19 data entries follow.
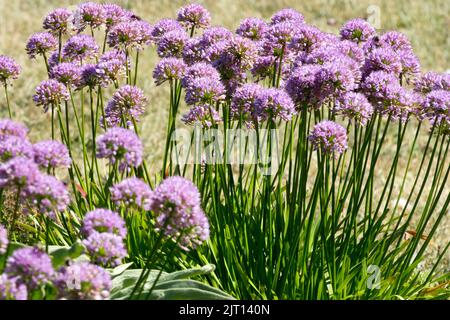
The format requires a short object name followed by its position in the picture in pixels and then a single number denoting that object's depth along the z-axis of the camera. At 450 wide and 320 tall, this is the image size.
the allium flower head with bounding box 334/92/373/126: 5.37
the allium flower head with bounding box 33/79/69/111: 5.92
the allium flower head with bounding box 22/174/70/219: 3.84
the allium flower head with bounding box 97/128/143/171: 4.04
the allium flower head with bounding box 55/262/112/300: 3.85
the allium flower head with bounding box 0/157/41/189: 3.78
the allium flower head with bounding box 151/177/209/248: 3.93
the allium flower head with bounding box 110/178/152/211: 4.04
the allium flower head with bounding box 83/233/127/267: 3.96
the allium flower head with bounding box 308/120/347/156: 5.09
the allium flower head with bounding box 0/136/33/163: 4.05
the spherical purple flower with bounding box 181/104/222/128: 5.87
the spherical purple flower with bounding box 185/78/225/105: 5.56
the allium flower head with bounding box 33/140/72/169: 4.13
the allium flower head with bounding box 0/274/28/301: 3.68
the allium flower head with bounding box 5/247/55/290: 3.78
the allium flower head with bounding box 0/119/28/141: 4.33
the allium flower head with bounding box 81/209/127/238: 4.09
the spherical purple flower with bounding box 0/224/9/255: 4.01
